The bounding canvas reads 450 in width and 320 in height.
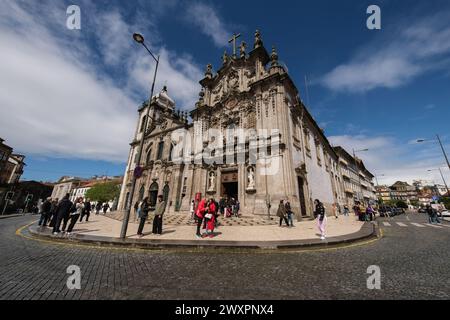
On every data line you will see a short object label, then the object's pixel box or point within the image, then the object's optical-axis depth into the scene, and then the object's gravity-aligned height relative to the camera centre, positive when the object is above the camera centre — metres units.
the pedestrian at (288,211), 10.76 +0.04
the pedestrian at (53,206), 9.63 -0.04
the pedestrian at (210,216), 7.72 -0.26
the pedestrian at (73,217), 7.85 -0.49
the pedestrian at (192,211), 14.28 -0.13
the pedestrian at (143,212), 7.55 -0.17
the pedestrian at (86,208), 12.80 -0.12
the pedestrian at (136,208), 15.36 -0.03
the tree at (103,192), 49.43 +4.00
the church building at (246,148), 15.56 +6.73
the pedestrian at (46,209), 9.50 -0.23
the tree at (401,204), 61.88 +3.80
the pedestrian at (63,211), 7.49 -0.22
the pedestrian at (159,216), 7.99 -0.33
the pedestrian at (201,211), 7.52 -0.06
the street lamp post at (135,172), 6.90 +1.51
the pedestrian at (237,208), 14.41 +0.22
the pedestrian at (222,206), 15.08 +0.34
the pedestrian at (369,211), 14.94 +0.29
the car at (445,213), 20.44 +0.43
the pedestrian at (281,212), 10.69 +0.00
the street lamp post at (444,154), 16.09 +5.41
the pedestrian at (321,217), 7.15 -0.17
